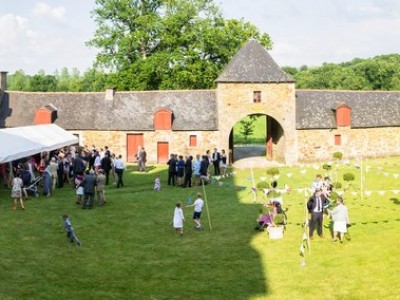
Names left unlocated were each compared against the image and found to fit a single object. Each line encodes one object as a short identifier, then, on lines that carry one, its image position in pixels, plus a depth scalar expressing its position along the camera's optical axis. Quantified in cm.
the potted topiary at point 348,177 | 2293
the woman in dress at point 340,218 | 1650
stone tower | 3678
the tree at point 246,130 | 6039
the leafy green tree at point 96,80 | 5241
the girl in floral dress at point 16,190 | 2025
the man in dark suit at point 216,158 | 3007
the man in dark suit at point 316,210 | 1709
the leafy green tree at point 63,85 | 10709
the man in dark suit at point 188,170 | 2618
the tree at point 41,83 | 8997
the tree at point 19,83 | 10938
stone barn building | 3706
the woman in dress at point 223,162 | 3059
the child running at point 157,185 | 2580
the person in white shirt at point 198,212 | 1848
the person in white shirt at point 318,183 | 2040
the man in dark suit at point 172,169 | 2666
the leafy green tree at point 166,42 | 4925
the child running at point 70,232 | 1620
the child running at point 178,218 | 1762
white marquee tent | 2344
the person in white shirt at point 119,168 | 2567
